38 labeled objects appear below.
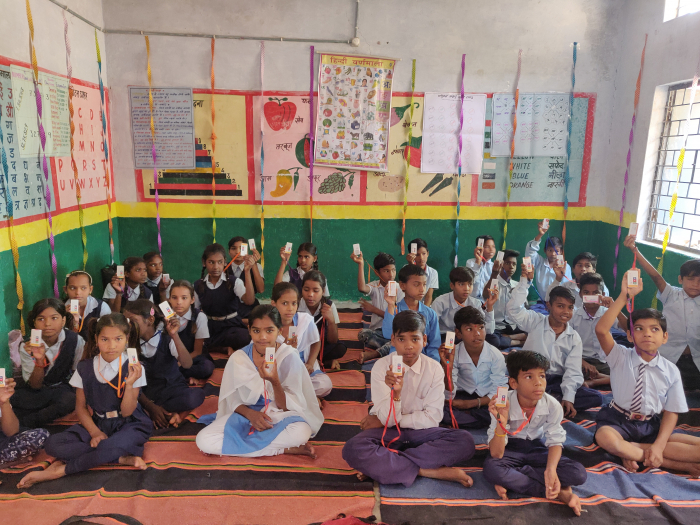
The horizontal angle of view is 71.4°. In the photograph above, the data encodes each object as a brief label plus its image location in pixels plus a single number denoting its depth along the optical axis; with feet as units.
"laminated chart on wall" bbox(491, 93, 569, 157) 15.81
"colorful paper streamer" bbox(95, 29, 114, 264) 14.29
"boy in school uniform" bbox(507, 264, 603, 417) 9.57
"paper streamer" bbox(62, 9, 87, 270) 12.39
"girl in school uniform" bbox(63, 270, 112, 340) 10.56
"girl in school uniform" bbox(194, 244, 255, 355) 12.34
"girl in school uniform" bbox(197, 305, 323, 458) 8.12
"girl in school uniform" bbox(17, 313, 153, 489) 7.67
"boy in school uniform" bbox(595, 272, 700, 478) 7.90
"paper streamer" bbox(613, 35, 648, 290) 14.38
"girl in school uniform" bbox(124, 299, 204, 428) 9.23
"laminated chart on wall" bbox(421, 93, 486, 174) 15.69
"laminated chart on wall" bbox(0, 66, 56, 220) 10.05
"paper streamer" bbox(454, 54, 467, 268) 15.66
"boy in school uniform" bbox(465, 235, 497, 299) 14.66
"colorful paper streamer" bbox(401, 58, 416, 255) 15.47
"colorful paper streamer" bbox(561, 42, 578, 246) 15.72
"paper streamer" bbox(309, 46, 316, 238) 15.16
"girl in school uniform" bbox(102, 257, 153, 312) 12.21
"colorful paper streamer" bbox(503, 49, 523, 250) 15.64
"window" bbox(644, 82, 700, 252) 12.82
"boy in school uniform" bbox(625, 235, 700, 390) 10.56
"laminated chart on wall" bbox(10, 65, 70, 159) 10.52
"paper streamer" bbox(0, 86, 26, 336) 10.04
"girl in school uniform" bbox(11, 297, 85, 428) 9.00
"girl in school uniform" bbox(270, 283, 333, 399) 9.67
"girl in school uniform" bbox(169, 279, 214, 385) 10.28
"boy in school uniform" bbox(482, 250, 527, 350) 12.54
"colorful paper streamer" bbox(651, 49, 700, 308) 11.48
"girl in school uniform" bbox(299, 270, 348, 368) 10.93
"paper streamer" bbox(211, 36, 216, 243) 14.93
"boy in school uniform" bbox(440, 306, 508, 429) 9.19
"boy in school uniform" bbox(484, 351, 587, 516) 7.13
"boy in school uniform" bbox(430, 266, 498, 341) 11.60
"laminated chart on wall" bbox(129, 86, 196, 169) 15.05
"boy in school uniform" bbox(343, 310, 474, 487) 7.43
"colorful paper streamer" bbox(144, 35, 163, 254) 14.80
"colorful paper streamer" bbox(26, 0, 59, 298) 10.79
